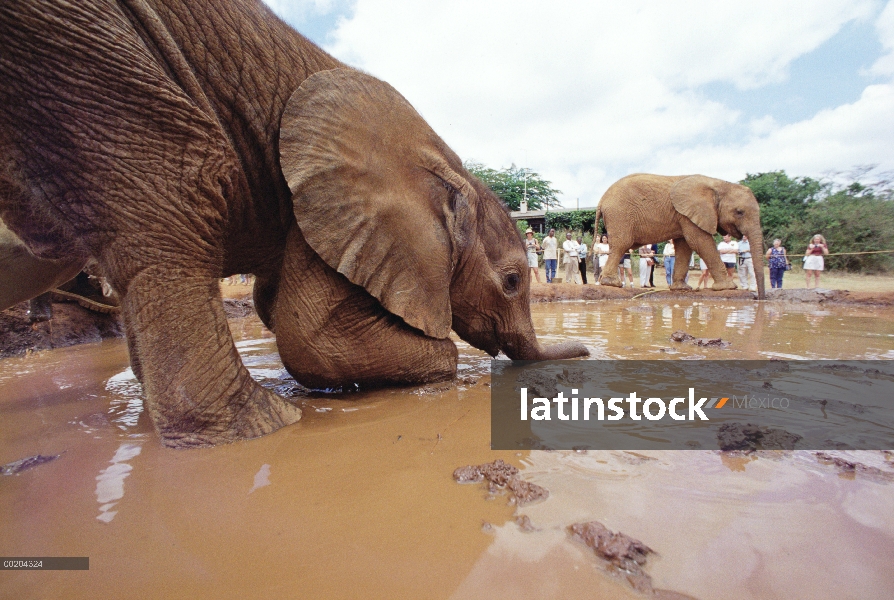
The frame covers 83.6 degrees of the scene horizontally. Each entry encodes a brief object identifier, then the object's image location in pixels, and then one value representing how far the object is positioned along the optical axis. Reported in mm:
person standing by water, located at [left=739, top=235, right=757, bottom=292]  14783
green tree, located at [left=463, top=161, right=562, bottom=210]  35531
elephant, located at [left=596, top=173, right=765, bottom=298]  13227
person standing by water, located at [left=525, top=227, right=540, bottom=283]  14664
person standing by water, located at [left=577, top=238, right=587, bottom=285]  16953
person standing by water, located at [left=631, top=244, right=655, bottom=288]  16516
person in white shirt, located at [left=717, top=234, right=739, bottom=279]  14539
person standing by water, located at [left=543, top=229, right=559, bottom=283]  16766
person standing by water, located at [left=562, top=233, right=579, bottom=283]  16281
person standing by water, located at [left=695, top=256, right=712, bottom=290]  15070
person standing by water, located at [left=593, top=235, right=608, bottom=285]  16422
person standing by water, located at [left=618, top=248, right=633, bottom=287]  15609
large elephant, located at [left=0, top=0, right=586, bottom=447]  2168
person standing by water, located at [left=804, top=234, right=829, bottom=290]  12953
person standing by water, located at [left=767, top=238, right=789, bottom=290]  13164
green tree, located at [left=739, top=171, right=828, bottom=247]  22094
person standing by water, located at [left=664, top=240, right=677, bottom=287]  16953
